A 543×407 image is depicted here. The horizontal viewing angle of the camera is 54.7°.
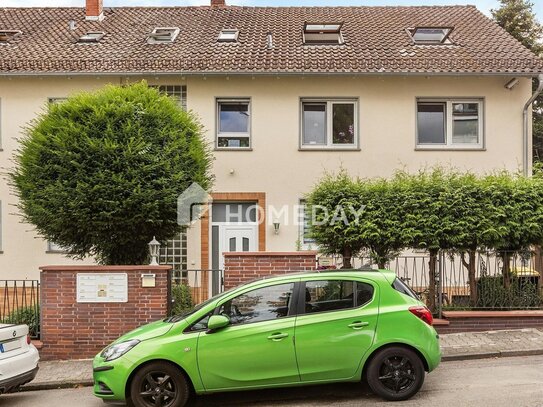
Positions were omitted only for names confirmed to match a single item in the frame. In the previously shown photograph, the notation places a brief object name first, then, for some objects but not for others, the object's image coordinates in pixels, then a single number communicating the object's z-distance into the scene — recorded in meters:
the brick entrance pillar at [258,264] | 9.13
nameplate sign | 8.70
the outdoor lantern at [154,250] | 9.28
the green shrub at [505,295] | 9.59
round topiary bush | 9.26
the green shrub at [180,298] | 9.82
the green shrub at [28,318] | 9.12
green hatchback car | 6.01
